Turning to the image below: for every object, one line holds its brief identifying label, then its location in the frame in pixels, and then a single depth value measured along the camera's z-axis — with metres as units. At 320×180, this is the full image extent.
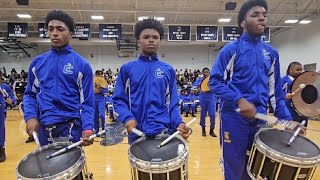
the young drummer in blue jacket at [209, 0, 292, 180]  2.32
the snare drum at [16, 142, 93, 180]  1.65
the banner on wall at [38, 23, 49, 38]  12.88
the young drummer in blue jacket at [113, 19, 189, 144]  2.33
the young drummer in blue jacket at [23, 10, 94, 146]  2.32
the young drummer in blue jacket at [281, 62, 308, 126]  4.76
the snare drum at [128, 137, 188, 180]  1.76
